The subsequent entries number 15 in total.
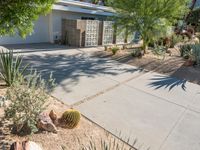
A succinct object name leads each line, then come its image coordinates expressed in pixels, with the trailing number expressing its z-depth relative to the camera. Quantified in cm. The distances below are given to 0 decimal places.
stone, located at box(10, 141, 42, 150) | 218
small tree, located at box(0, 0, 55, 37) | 315
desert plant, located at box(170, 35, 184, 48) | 1245
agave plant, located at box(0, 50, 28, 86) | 419
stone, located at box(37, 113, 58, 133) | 291
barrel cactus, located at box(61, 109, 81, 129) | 318
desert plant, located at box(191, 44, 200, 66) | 780
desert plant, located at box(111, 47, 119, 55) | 914
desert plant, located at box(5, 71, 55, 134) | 272
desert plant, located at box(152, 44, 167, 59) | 929
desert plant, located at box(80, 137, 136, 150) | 293
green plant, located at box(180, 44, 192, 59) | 899
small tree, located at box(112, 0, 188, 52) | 851
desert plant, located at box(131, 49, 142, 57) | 901
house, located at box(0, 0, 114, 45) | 1031
